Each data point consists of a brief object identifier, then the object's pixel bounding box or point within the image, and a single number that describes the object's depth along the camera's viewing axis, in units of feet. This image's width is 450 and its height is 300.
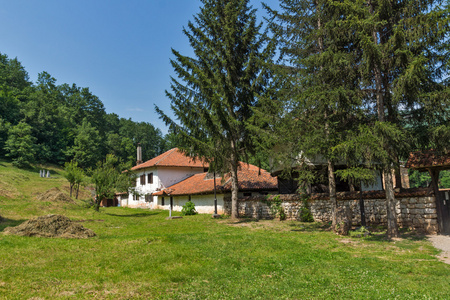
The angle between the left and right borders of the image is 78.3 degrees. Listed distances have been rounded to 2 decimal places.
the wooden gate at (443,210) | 36.96
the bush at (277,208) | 61.92
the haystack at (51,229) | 37.50
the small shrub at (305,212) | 56.91
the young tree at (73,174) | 104.63
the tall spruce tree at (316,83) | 38.27
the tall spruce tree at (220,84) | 59.77
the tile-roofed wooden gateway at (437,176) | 36.29
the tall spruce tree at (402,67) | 32.55
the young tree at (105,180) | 81.51
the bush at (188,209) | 84.28
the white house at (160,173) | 115.24
